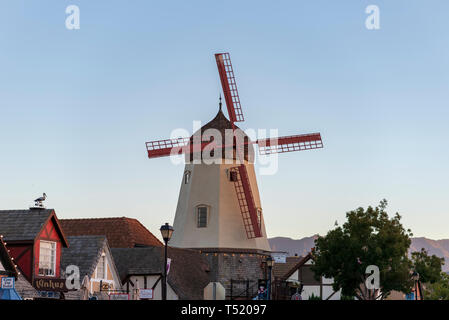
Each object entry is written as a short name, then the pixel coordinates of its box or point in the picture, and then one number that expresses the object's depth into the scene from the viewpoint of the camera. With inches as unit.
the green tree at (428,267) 2394.2
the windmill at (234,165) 2327.8
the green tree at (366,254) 2142.0
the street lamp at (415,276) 1803.2
